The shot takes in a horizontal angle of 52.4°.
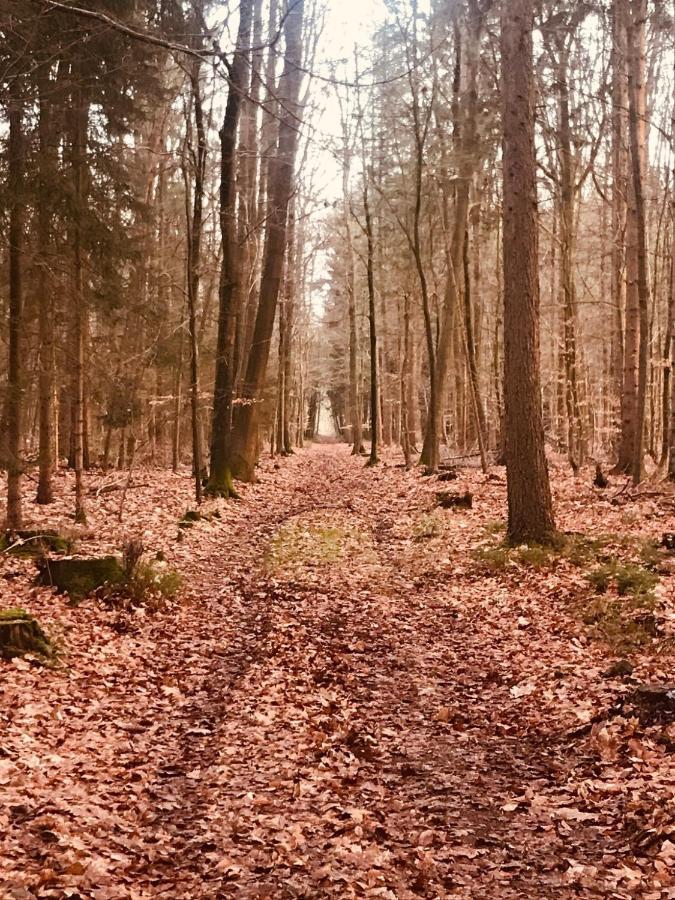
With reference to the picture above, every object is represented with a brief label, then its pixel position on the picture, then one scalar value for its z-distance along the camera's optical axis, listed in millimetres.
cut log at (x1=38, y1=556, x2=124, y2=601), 8195
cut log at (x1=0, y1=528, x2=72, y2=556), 8945
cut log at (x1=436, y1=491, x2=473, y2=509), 13914
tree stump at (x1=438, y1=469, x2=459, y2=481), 17844
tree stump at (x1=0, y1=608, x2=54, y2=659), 6395
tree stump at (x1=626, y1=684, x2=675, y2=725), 5113
